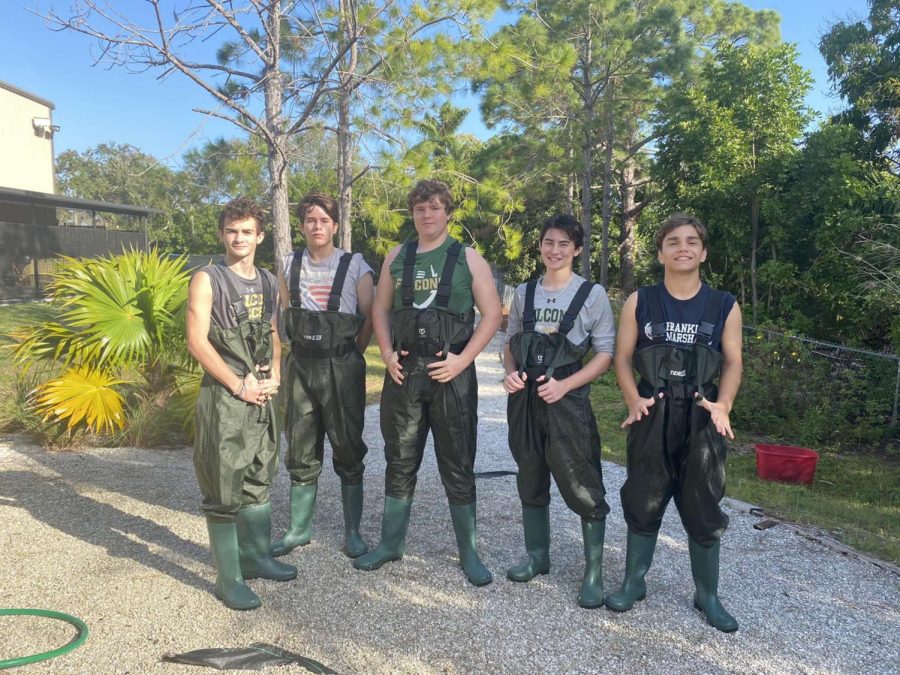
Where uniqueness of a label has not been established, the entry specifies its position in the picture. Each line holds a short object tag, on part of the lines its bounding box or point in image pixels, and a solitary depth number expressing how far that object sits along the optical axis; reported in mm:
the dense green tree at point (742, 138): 12078
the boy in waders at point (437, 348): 3395
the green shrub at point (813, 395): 7355
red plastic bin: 5807
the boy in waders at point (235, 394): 3160
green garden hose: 2639
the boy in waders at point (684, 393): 3031
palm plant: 5895
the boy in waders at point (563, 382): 3236
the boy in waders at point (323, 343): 3557
